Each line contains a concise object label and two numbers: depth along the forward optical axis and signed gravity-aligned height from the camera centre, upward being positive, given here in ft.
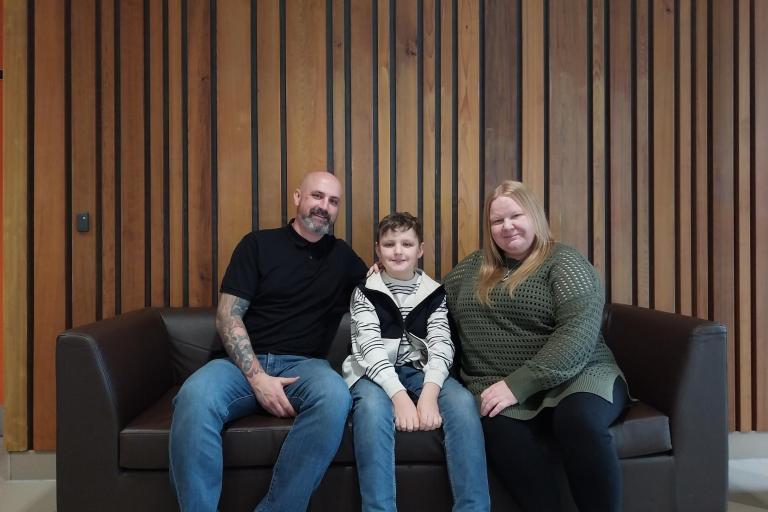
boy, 5.75 -1.68
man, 5.70 -1.57
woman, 5.52 -1.39
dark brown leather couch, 6.07 -2.44
